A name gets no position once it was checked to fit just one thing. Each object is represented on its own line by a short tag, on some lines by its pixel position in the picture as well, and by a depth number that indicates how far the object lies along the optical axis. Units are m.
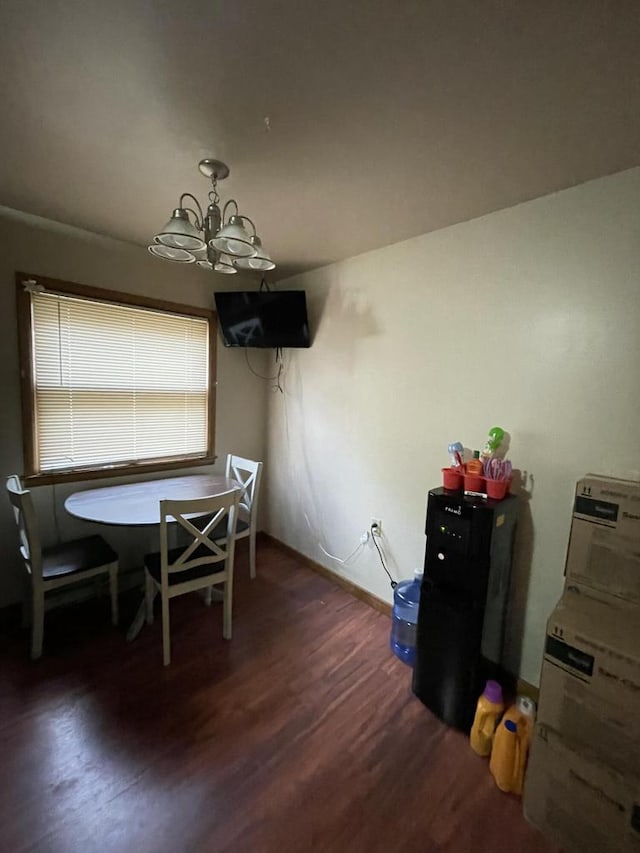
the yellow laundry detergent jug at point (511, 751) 1.36
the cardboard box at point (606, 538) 1.30
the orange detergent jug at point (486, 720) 1.49
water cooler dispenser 1.55
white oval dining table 1.94
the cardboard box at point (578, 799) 1.08
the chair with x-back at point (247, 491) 2.63
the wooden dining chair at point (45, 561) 1.80
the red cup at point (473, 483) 1.71
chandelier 1.41
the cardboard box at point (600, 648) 1.09
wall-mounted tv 2.79
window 2.18
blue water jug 2.01
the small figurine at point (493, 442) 1.77
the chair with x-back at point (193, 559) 1.82
